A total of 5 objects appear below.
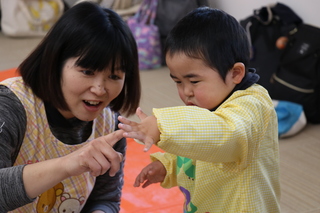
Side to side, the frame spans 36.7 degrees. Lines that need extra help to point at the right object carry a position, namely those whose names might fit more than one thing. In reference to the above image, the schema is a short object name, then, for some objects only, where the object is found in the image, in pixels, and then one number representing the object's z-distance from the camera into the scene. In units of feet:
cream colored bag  14.61
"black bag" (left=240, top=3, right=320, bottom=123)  9.20
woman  4.10
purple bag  12.35
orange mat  6.18
